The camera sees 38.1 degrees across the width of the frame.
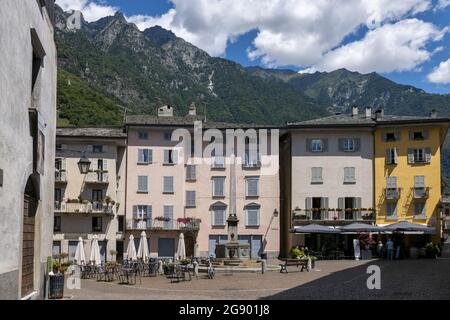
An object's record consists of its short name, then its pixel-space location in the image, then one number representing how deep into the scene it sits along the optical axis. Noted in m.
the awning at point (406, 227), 40.98
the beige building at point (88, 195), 46.12
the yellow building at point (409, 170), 47.19
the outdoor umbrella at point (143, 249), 35.31
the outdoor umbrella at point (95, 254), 31.99
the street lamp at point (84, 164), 18.81
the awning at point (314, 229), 42.84
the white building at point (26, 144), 10.63
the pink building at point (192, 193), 48.84
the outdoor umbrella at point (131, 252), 34.56
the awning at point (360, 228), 42.00
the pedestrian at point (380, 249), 41.56
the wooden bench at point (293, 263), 30.91
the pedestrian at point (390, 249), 39.56
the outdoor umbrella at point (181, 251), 36.44
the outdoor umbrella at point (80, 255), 31.72
